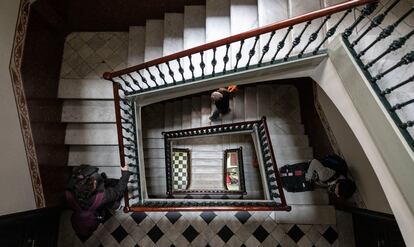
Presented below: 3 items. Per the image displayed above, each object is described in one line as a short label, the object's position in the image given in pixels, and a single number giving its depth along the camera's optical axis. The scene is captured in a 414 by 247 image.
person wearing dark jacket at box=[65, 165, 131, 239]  2.70
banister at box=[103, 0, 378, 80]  1.77
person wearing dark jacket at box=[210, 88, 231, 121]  3.86
